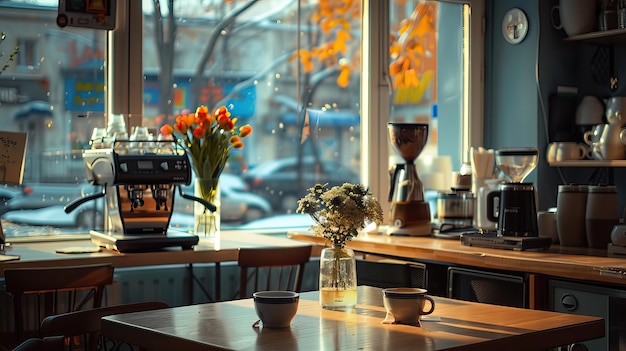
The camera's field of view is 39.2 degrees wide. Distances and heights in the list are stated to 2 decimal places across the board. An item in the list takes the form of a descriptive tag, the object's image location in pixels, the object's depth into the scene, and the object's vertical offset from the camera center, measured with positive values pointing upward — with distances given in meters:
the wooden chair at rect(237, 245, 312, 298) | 3.41 -0.36
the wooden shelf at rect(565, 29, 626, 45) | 4.16 +0.63
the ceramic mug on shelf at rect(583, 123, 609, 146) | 4.23 +0.16
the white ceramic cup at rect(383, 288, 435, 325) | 2.06 -0.33
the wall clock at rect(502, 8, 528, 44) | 4.66 +0.75
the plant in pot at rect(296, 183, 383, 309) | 2.27 -0.17
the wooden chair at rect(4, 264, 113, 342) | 2.78 -0.36
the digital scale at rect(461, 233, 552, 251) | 3.17 -0.28
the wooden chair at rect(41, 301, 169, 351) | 2.08 -0.38
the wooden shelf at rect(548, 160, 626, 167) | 4.09 +0.02
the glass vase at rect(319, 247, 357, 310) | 2.29 -0.29
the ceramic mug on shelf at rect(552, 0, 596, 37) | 4.36 +0.75
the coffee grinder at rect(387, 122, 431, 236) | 3.79 -0.09
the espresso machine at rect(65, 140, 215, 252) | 3.38 -0.10
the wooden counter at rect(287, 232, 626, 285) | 2.74 -0.31
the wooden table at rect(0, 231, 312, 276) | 3.12 -0.32
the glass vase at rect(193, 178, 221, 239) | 3.77 -0.20
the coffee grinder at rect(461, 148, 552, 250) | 3.21 -0.18
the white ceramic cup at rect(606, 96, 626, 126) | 4.21 +0.27
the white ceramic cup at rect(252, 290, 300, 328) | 2.02 -0.33
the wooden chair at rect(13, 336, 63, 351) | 1.77 -0.36
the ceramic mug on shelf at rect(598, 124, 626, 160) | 4.13 +0.10
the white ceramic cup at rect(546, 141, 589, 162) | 4.38 +0.08
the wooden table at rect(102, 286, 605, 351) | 1.86 -0.37
